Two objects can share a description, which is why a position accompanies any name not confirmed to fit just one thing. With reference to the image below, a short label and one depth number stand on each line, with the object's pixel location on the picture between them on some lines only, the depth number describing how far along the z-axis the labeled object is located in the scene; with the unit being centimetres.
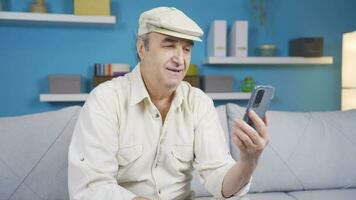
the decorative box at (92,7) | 243
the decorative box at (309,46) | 271
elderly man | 109
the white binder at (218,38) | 261
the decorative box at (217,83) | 263
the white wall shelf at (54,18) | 233
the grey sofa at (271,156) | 149
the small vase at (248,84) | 275
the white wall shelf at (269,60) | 264
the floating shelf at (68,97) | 241
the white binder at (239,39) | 262
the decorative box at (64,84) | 243
